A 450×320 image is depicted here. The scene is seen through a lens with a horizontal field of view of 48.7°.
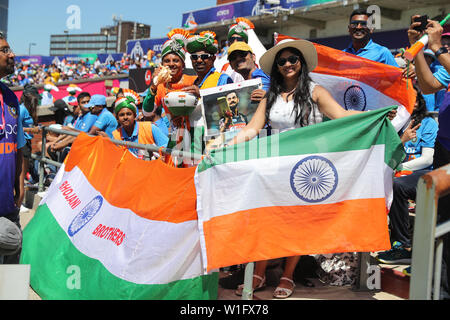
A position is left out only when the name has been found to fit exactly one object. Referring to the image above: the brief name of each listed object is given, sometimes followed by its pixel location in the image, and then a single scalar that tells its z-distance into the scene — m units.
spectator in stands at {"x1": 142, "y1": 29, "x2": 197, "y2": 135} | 5.12
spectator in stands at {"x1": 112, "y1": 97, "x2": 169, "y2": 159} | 6.23
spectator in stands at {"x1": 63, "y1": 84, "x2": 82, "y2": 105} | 13.24
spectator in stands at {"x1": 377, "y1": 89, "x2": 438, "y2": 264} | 4.41
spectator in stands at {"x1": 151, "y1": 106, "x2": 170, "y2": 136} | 5.88
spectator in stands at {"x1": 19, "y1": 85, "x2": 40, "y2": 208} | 8.09
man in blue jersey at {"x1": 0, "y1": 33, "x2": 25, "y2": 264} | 3.81
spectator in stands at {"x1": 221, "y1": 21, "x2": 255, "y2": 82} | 6.26
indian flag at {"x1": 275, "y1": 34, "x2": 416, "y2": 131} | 4.65
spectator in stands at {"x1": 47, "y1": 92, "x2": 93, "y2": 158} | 8.13
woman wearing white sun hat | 3.92
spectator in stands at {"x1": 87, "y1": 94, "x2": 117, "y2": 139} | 7.75
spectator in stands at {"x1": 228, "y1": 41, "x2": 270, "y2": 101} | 5.09
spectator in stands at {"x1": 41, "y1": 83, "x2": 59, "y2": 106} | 17.52
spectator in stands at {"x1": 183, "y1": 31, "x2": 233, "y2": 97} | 5.12
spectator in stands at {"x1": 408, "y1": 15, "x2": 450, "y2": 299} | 3.45
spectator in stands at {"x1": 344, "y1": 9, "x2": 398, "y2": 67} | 5.25
